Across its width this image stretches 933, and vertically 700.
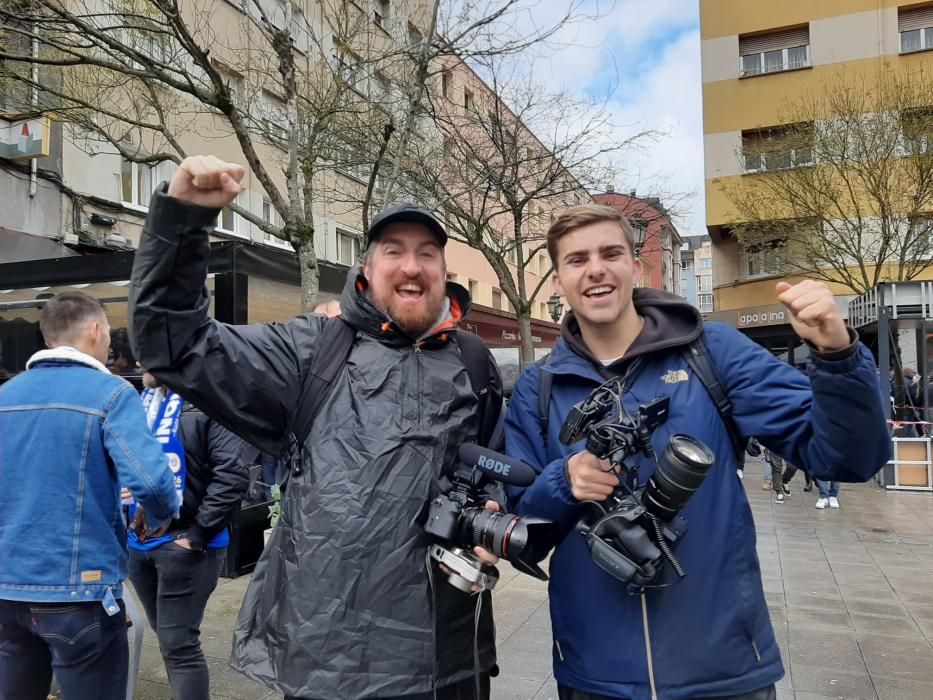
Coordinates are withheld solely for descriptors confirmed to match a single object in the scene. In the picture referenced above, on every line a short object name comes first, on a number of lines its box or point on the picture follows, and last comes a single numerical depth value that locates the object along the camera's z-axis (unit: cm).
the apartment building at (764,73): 2005
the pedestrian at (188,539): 314
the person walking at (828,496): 978
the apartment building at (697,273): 7594
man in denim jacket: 247
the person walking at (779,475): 1027
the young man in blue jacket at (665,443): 162
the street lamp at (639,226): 1009
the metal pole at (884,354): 1105
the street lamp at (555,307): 1829
